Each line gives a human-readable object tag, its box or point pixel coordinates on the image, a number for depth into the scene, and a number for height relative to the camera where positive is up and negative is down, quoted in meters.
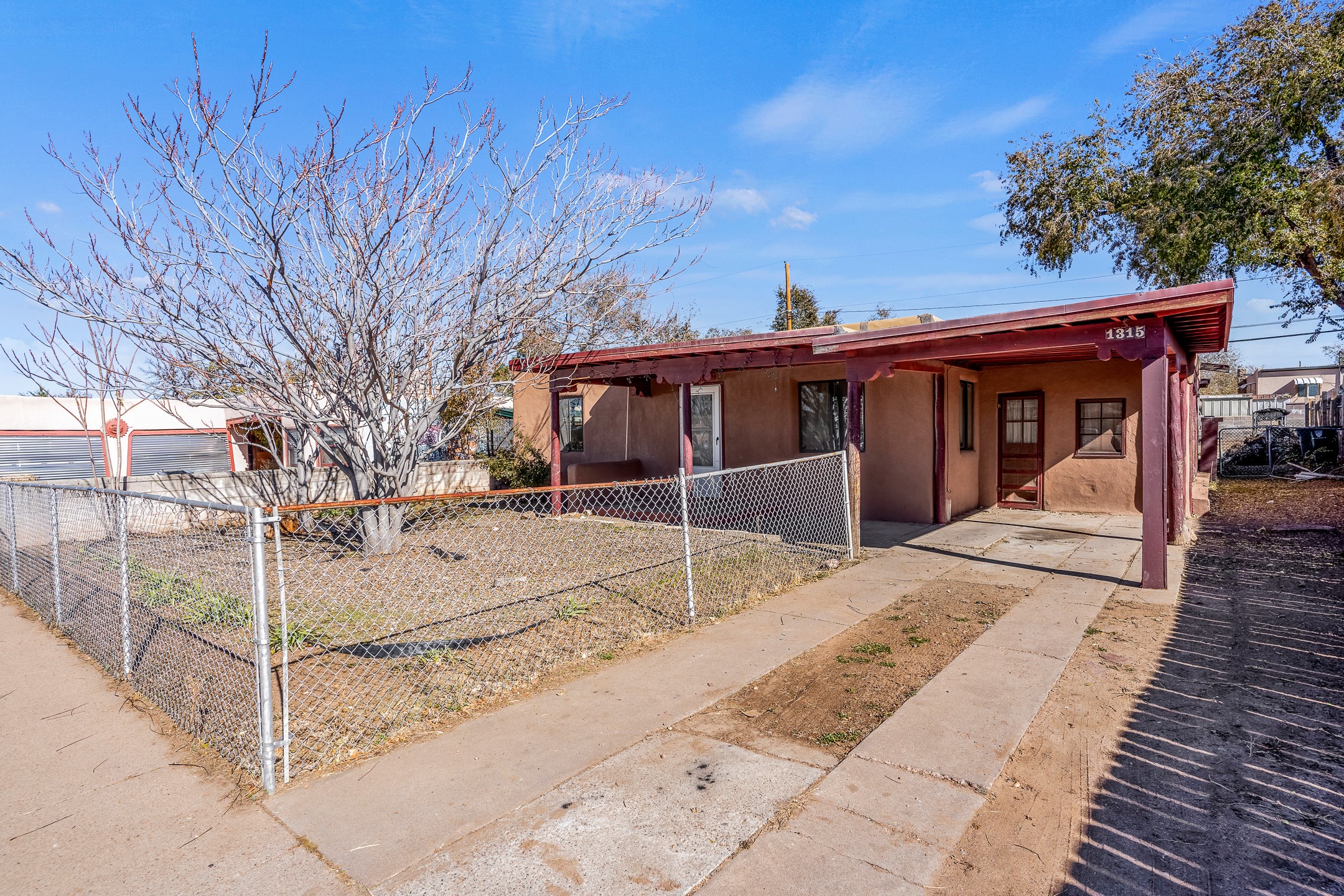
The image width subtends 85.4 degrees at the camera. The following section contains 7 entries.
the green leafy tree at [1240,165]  13.60 +5.33
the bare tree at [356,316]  7.18 +1.33
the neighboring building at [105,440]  12.81 +0.04
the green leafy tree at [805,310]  31.16 +5.07
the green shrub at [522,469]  15.74 -0.76
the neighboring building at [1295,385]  31.16 +2.03
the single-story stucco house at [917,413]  8.88 +0.22
